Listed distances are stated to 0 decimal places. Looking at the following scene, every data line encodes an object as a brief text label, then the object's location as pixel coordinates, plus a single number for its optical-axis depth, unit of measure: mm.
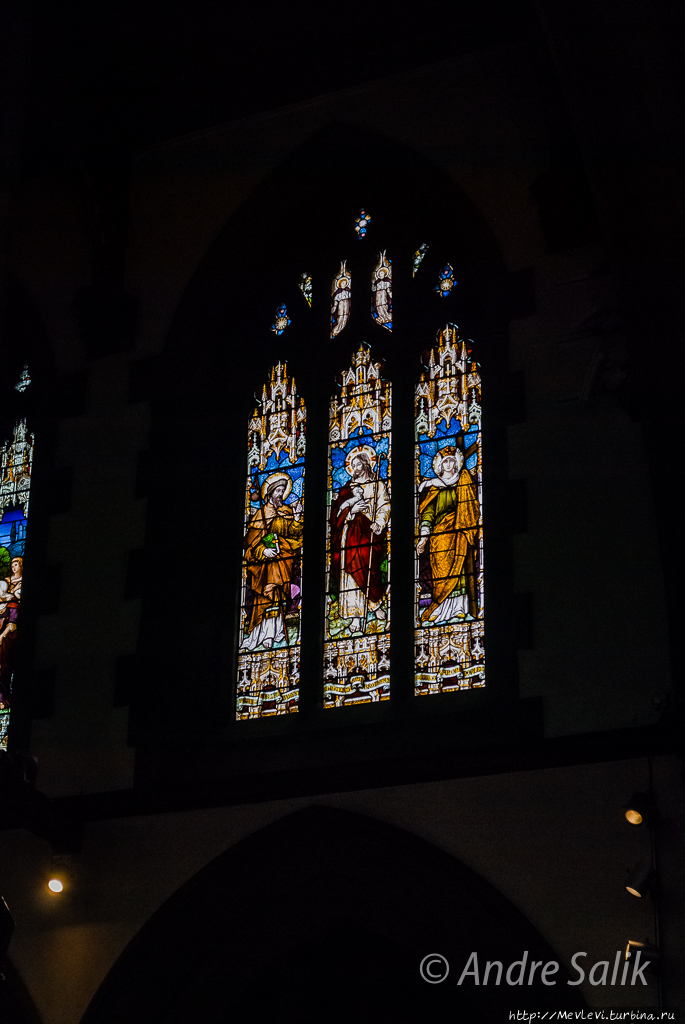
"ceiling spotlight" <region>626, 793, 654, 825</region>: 6641
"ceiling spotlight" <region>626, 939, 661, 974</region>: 6422
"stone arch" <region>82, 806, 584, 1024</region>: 7168
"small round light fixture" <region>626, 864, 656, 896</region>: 6551
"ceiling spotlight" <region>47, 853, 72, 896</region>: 7684
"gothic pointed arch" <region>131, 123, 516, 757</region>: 8250
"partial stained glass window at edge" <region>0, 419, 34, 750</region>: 8719
